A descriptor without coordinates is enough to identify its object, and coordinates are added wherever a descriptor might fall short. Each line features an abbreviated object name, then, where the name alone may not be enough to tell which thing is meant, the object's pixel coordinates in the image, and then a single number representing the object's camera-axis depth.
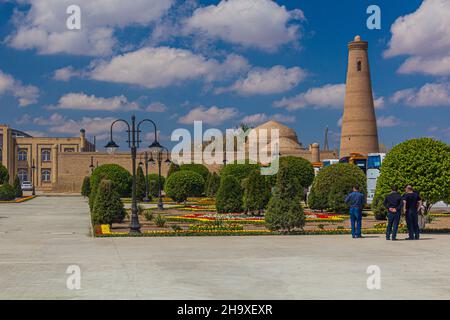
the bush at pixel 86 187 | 49.62
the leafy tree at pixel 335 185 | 27.57
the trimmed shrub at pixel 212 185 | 47.47
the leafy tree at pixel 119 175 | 39.94
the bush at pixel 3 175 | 53.41
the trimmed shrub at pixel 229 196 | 27.22
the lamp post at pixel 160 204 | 31.60
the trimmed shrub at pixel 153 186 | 49.49
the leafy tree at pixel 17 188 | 48.75
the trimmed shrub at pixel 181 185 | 39.59
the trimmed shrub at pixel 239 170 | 44.55
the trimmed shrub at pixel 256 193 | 25.56
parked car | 70.93
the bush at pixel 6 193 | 43.05
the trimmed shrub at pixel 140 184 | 42.82
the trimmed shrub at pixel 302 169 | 41.76
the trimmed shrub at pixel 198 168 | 54.57
